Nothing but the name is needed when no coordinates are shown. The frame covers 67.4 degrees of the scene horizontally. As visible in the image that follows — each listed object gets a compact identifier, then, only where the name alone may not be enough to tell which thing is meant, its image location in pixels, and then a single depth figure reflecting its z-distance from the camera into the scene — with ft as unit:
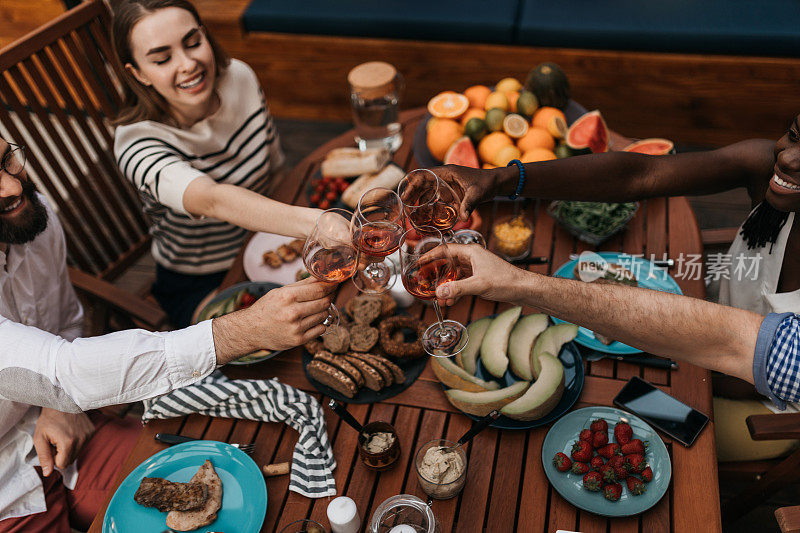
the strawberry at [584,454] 4.64
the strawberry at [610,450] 4.64
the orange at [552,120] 7.11
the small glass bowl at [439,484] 4.46
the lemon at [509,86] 7.77
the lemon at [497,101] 7.52
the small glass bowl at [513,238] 6.25
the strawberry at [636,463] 4.53
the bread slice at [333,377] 5.31
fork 5.26
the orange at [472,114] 7.51
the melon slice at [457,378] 5.15
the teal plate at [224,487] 4.74
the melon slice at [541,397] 4.83
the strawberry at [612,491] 4.41
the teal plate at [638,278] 5.44
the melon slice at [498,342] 5.35
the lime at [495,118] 7.23
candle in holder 4.38
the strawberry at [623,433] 4.70
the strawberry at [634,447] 4.60
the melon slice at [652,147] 7.11
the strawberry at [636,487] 4.43
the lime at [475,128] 7.25
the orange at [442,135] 7.29
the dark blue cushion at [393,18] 11.48
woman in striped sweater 6.52
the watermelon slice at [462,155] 7.07
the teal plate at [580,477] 4.40
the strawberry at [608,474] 4.50
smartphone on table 4.78
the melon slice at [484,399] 4.93
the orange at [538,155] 6.82
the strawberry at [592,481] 4.48
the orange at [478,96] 7.80
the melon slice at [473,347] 5.45
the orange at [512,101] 7.59
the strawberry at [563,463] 4.61
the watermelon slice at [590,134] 6.97
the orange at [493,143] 7.07
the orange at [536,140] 7.03
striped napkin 5.03
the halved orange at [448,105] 7.58
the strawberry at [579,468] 4.58
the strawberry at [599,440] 4.71
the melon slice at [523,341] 5.28
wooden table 4.46
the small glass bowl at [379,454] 4.72
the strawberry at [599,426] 4.79
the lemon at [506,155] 6.88
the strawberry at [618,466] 4.51
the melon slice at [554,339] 5.34
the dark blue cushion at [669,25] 10.41
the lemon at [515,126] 7.14
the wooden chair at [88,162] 6.81
